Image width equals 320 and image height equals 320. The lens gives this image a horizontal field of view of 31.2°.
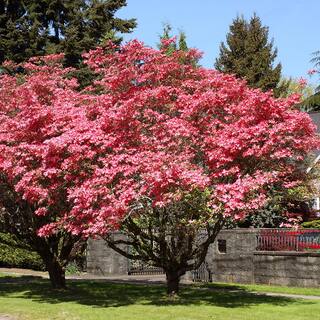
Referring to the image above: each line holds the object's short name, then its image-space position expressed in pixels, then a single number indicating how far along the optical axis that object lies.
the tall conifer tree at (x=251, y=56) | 38.23
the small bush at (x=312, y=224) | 25.84
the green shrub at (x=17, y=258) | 26.38
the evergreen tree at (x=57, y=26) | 33.19
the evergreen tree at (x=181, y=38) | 38.03
